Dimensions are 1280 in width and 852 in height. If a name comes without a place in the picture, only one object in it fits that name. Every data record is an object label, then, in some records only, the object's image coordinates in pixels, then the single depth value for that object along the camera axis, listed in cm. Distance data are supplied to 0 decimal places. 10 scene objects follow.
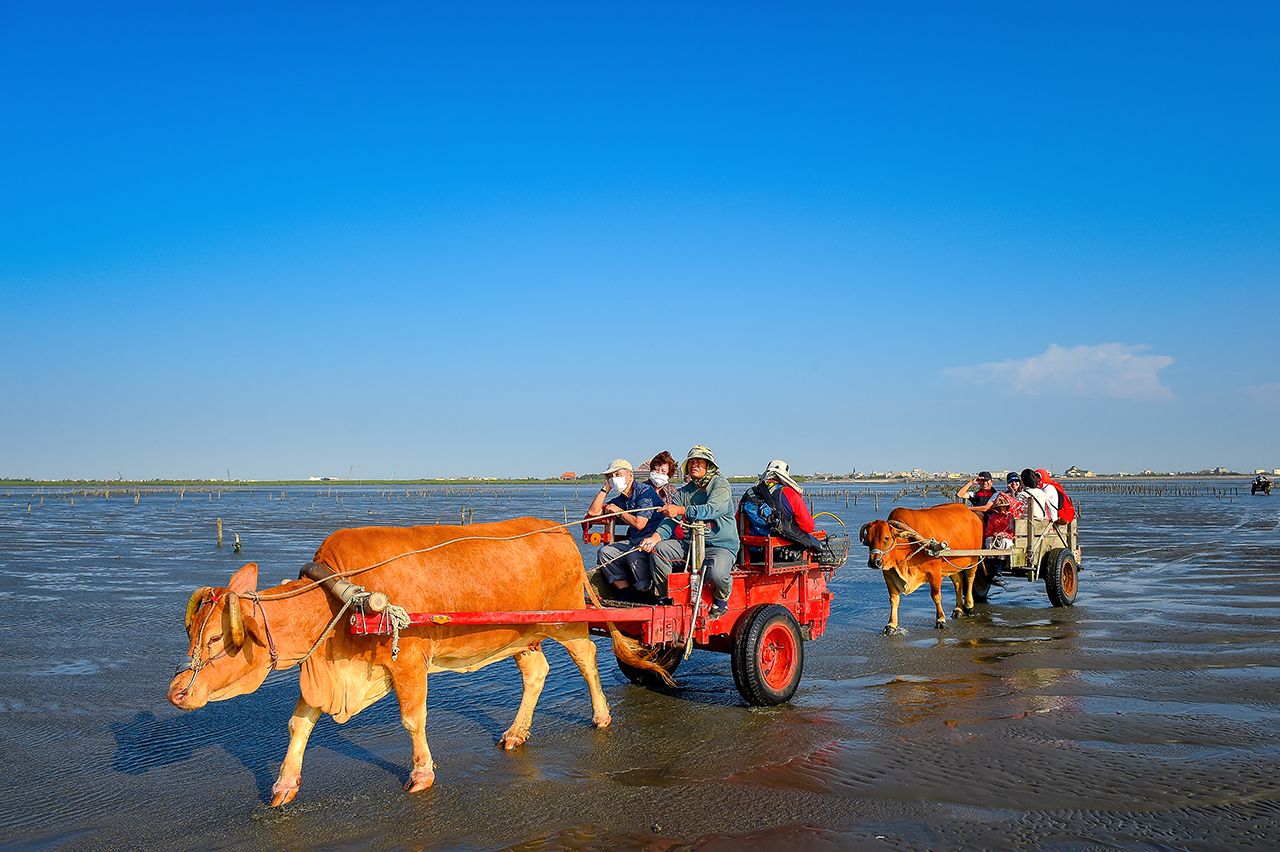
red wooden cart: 741
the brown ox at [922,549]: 1221
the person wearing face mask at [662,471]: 886
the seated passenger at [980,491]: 1543
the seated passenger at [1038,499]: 1466
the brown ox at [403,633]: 537
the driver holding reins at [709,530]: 768
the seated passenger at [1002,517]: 1430
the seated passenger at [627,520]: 818
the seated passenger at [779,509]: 909
